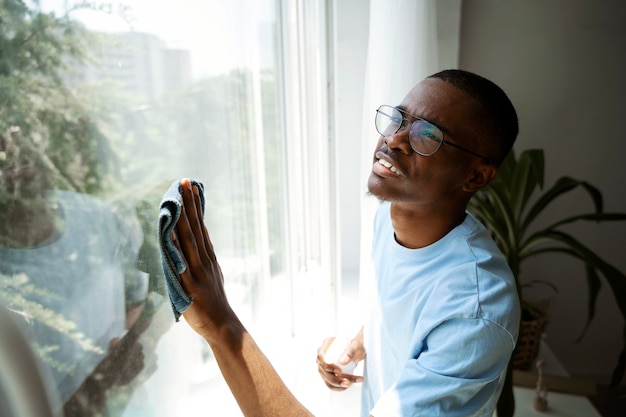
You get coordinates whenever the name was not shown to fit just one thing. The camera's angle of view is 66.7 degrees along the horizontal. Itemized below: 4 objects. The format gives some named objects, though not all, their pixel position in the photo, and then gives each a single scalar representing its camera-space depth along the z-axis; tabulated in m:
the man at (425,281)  0.67
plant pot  1.81
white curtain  1.33
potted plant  1.66
